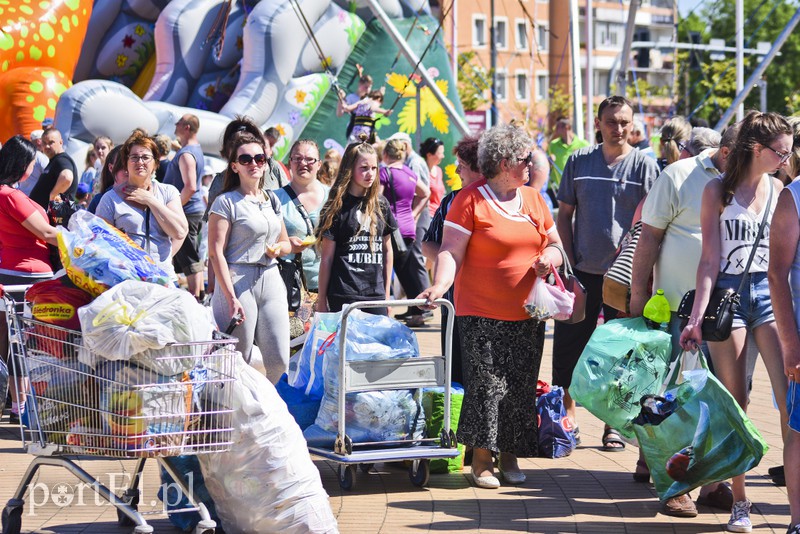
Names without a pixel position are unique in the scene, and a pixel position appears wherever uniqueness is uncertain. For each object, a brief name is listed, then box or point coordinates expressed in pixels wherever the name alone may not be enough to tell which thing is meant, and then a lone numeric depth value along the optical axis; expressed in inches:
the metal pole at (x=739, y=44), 1655.5
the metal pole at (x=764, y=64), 1030.7
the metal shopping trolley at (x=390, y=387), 430.3
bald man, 648.2
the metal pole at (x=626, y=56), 1054.6
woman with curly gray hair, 458.4
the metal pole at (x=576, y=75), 994.0
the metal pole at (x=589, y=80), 1249.7
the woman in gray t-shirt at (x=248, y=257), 469.8
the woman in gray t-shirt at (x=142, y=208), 491.2
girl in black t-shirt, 526.5
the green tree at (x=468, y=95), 3350.2
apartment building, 4718.7
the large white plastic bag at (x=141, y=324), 338.8
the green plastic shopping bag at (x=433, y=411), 463.1
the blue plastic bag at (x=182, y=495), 383.0
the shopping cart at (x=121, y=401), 342.7
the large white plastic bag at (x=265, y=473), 360.5
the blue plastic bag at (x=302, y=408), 466.1
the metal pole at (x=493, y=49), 2678.0
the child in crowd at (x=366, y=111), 1166.3
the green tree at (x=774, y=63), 5199.0
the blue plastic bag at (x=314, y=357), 461.7
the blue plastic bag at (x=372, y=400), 445.6
